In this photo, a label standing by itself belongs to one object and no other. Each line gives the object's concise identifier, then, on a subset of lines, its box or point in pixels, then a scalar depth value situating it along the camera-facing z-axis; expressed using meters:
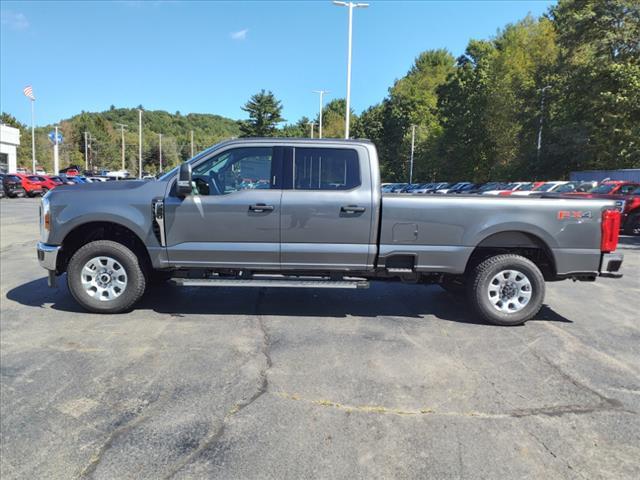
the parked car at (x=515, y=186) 28.62
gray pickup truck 5.53
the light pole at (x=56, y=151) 61.47
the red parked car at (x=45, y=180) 36.09
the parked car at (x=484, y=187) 33.03
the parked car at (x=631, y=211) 15.77
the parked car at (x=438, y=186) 43.70
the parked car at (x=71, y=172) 52.09
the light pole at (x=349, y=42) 29.77
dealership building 53.84
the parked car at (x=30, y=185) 34.53
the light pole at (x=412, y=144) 61.20
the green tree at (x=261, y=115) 74.69
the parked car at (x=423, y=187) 45.26
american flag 56.29
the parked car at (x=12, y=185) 33.22
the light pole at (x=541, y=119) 37.63
